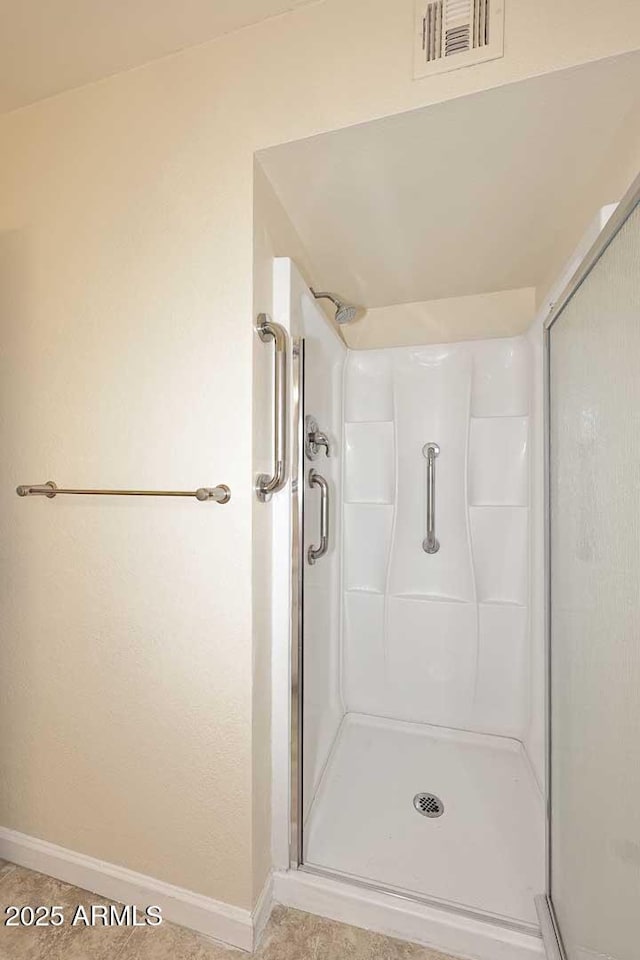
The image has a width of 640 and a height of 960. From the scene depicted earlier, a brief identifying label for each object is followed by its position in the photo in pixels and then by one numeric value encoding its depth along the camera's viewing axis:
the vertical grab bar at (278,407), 1.16
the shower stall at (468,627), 0.86
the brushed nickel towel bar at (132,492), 1.09
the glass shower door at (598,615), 0.76
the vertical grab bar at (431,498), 2.07
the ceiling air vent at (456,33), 0.94
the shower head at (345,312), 1.59
